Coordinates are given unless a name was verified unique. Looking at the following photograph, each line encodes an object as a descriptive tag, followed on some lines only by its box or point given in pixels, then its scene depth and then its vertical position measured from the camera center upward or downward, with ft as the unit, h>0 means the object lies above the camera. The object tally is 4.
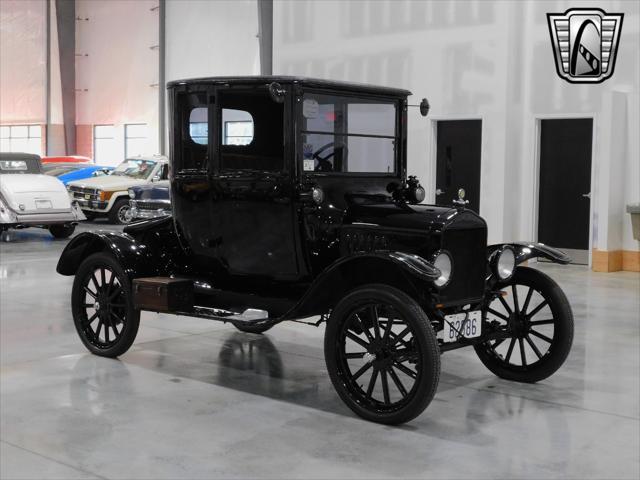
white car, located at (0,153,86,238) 48.08 -2.50
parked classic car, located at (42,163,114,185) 66.37 -1.26
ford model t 15.85 -1.85
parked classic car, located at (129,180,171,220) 53.06 -2.74
